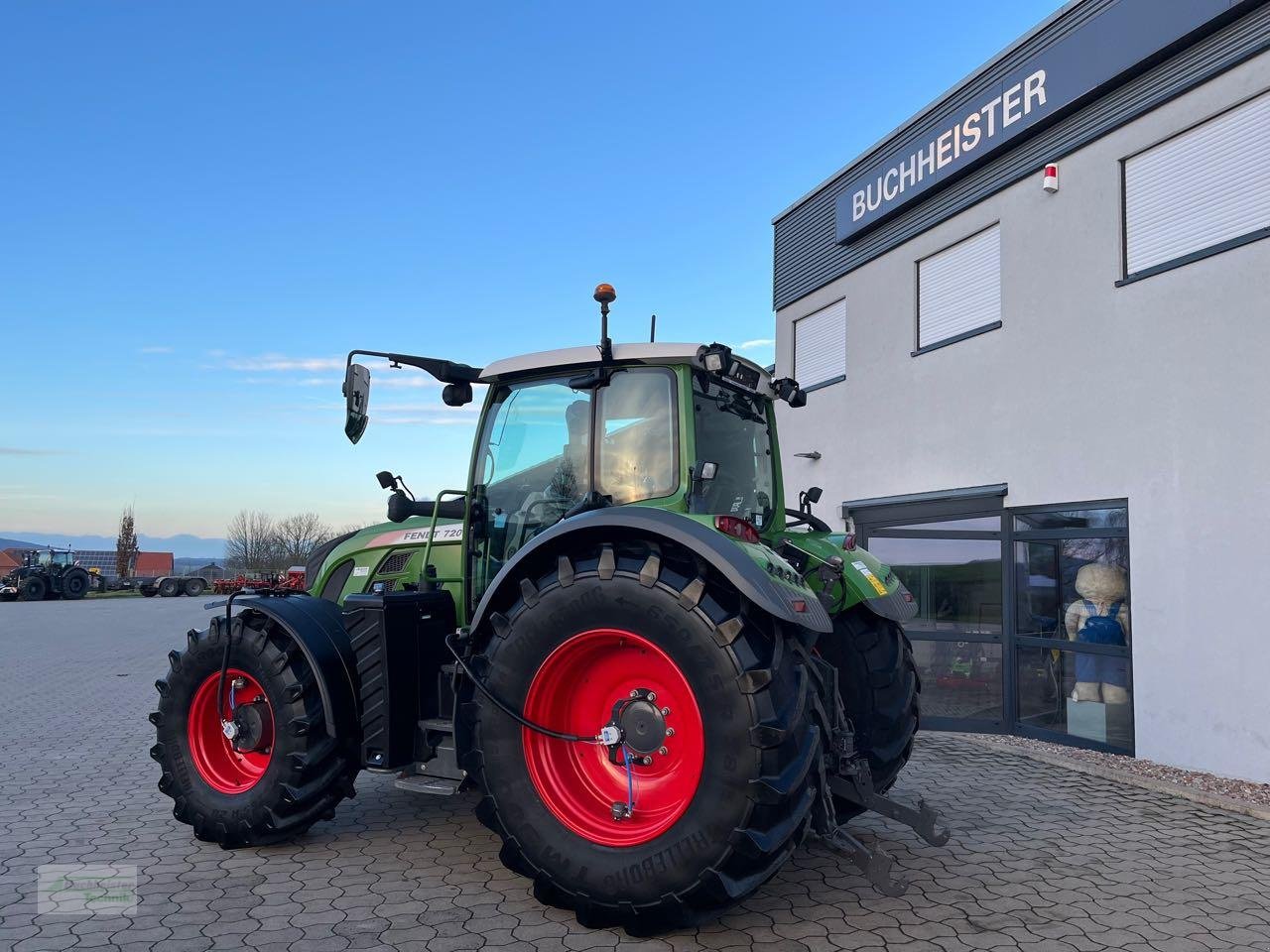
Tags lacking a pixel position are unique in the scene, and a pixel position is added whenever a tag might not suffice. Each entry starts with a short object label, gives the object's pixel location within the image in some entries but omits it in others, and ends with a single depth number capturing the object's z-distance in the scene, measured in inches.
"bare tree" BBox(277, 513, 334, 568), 2106.9
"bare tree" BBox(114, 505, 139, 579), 2158.0
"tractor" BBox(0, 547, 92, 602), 1296.8
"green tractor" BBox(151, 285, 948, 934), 134.6
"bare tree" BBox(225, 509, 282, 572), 2055.9
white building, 255.0
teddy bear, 287.1
